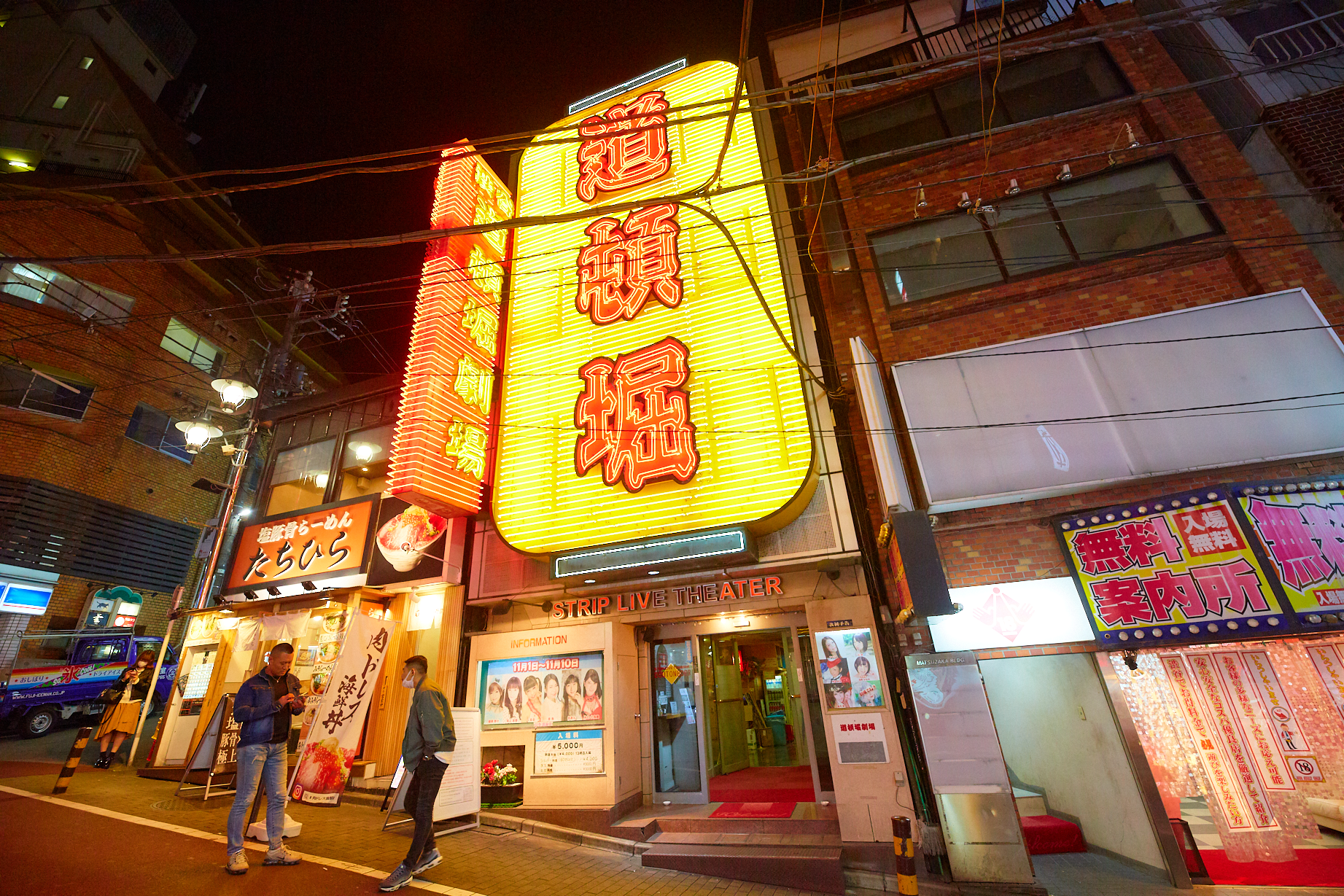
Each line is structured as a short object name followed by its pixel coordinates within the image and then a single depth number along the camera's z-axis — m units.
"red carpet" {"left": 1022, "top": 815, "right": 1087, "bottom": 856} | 7.52
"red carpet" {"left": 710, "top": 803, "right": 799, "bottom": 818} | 8.06
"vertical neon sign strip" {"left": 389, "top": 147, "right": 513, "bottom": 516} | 9.45
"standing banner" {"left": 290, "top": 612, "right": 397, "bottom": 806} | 8.59
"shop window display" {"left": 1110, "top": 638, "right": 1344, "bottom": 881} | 6.37
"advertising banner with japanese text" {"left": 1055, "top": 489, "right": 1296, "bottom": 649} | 6.39
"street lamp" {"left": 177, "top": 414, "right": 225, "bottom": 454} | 11.87
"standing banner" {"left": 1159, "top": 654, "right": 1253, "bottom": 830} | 6.50
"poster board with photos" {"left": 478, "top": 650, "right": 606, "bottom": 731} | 9.12
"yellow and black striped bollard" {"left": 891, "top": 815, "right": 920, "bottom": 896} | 4.60
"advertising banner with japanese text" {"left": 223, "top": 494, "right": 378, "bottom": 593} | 11.50
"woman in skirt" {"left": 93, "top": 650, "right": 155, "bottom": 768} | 11.52
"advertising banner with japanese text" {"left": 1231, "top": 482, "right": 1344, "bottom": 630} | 6.11
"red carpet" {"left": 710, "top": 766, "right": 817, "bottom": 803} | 8.94
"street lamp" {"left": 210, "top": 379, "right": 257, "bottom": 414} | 11.77
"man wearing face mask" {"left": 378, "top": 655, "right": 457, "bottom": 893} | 5.47
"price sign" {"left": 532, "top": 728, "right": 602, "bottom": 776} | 8.71
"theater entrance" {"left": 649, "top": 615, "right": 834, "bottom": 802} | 9.16
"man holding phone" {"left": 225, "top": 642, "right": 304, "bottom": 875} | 5.40
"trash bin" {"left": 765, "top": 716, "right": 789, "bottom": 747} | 13.09
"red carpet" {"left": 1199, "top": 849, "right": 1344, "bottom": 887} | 5.93
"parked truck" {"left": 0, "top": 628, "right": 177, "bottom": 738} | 13.77
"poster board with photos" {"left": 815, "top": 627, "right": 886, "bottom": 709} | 7.55
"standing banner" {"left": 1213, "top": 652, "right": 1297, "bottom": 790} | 6.50
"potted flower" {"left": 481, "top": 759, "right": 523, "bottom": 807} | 9.13
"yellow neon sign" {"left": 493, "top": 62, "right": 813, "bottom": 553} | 8.56
